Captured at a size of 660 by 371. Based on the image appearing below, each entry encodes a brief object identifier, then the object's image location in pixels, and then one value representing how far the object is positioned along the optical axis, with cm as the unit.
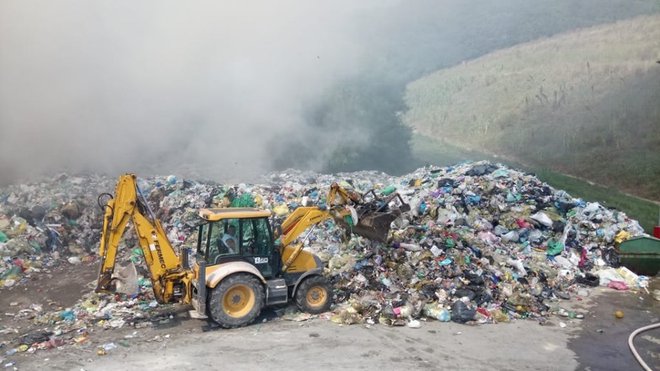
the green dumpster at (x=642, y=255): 1035
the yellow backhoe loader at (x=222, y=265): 697
